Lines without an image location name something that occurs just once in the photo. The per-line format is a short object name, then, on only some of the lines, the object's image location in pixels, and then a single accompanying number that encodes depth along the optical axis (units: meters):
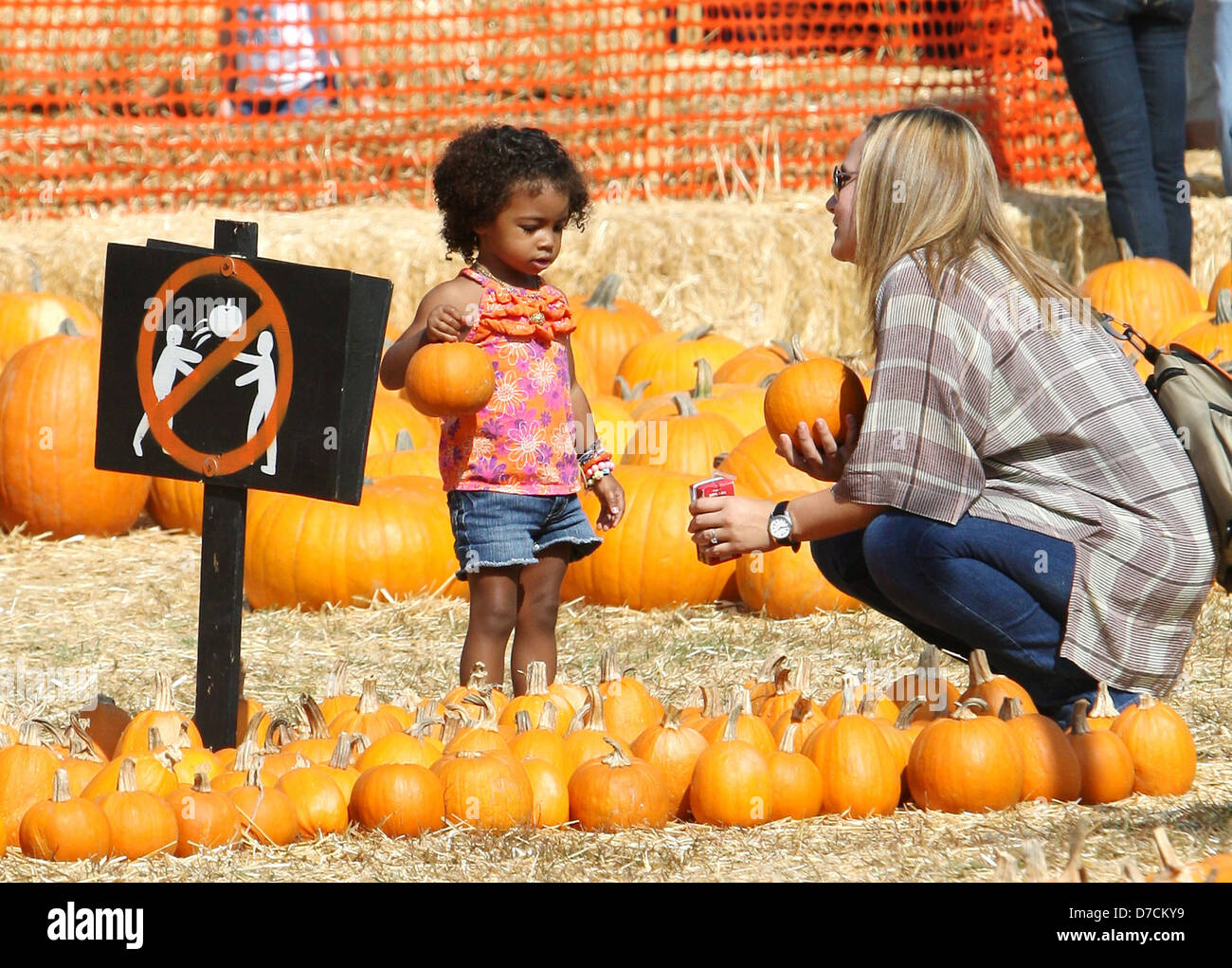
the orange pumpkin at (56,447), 6.52
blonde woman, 3.48
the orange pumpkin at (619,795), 3.29
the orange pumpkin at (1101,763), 3.46
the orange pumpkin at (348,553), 5.64
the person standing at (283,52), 9.42
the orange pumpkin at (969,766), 3.36
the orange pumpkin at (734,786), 3.32
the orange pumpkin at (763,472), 5.61
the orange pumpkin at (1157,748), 3.51
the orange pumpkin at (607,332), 7.70
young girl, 4.20
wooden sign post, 3.53
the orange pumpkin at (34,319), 7.61
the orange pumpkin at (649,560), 5.58
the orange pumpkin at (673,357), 7.16
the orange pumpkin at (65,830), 3.10
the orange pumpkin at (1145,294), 7.37
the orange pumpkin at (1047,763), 3.43
